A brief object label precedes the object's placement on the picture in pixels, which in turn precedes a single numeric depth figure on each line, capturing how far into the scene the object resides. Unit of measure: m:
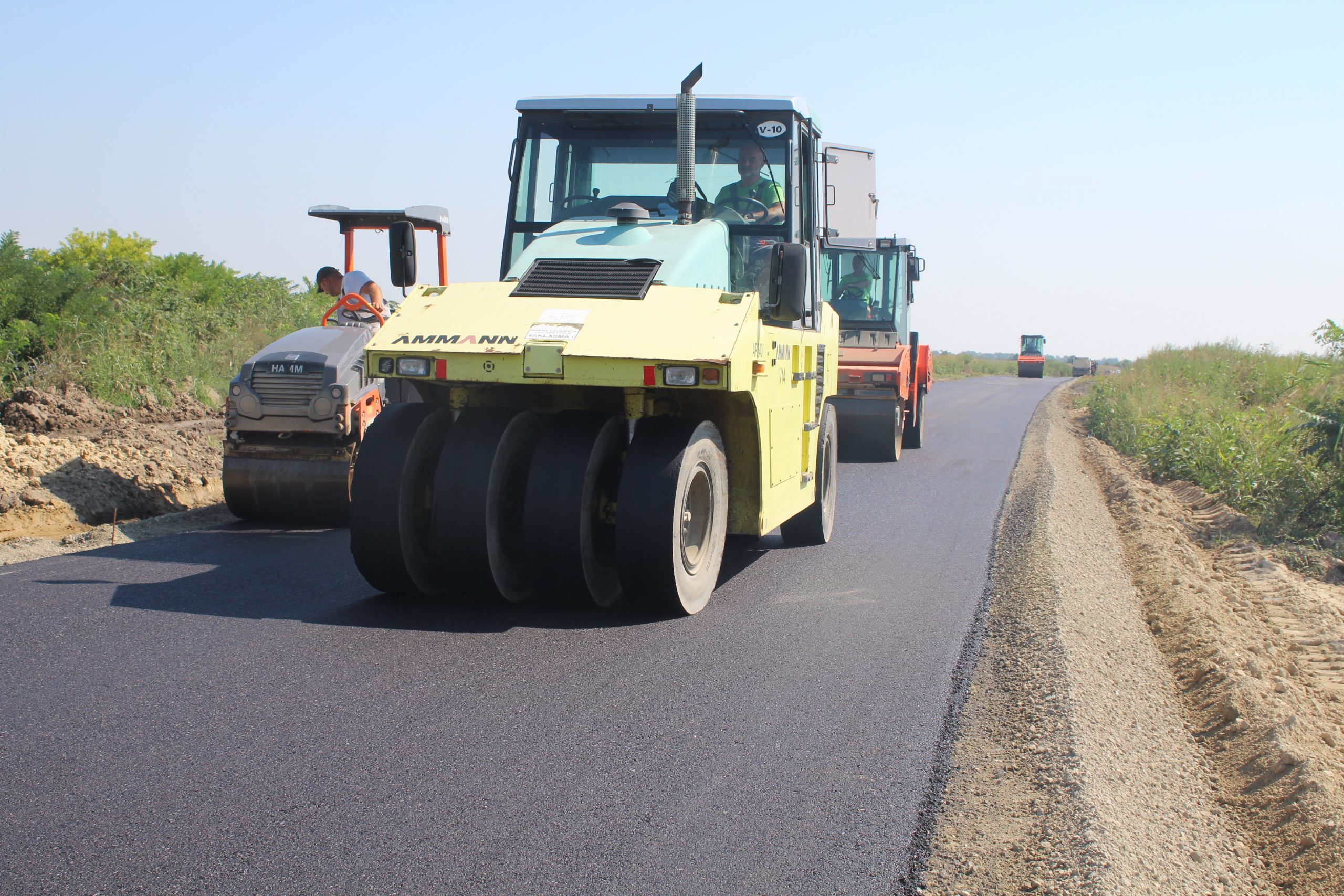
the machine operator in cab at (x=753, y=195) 7.00
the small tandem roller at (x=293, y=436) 7.59
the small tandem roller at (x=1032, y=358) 63.22
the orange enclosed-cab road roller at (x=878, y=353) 13.48
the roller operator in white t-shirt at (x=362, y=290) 8.75
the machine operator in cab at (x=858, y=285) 16.14
